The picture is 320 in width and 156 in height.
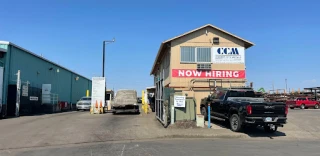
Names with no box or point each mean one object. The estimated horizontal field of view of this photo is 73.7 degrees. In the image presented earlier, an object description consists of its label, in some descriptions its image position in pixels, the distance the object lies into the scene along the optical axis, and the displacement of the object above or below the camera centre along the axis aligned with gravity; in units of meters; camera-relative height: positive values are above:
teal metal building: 15.94 +1.50
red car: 29.01 -1.64
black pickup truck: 9.27 -0.88
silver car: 24.23 -1.61
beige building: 15.84 +2.29
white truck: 17.62 -1.09
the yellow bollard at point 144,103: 18.77 -1.15
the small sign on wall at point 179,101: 10.91 -0.52
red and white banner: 15.85 +1.32
